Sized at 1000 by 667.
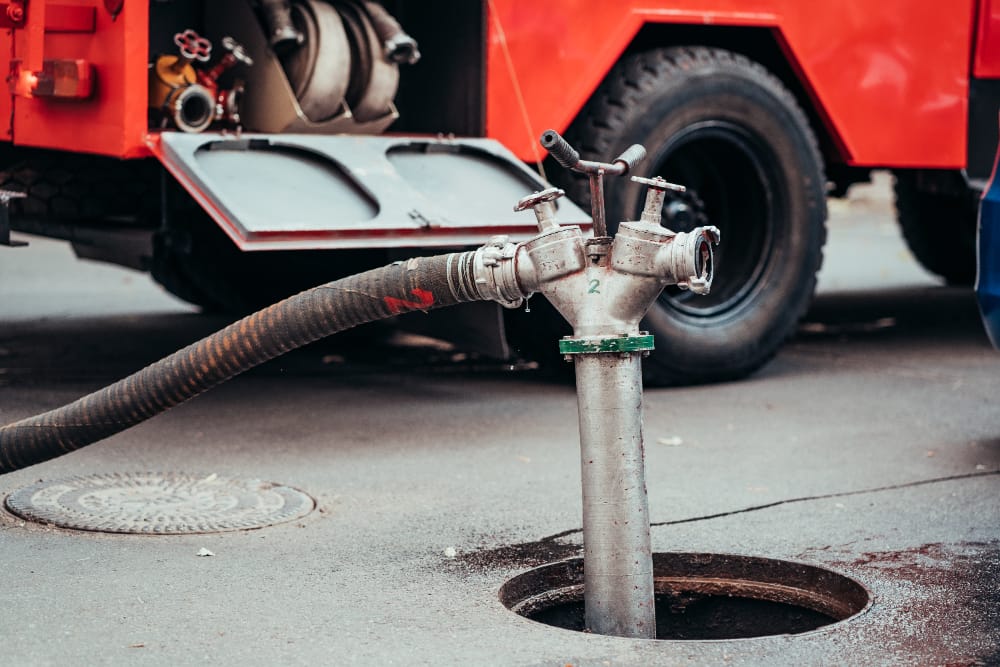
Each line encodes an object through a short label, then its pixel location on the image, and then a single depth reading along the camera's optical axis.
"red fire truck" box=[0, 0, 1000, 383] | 4.94
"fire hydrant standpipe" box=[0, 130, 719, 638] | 3.15
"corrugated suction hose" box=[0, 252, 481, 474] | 3.36
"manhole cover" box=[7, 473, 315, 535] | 3.91
